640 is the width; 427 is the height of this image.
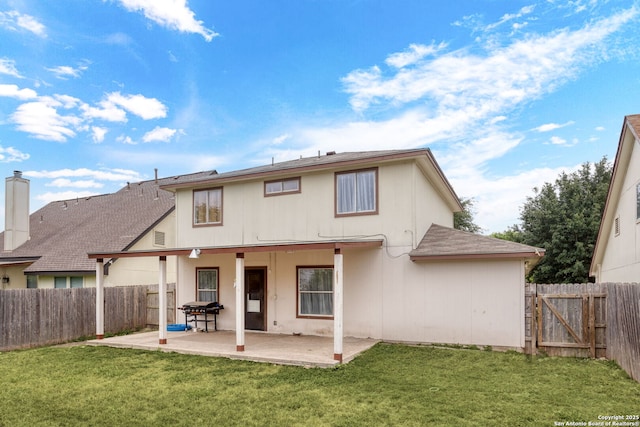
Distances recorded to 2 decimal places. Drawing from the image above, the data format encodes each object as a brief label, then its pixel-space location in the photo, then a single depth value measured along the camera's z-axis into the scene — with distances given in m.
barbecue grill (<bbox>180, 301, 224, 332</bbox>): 11.91
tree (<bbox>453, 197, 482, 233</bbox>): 31.61
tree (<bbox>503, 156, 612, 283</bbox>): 22.17
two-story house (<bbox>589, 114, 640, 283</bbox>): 10.48
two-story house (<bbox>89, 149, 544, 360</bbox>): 9.32
